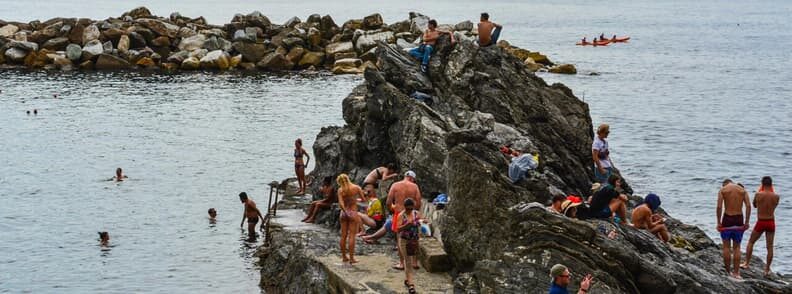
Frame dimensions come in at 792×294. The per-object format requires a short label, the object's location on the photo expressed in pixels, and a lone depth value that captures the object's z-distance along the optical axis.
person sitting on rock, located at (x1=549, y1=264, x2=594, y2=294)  15.73
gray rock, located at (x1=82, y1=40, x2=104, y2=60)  86.62
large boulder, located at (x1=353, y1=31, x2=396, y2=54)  88.25
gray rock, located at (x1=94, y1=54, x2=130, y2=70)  86.38
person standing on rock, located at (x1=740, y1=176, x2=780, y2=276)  22.94
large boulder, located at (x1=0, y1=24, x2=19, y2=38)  92.88
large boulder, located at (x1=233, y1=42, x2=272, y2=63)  89.12
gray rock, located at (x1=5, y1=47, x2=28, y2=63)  87.44
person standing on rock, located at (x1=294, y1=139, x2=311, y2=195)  36.28
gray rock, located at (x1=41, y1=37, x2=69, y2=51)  89.00
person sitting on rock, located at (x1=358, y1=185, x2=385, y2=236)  25.44
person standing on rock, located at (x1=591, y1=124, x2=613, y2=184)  26.87
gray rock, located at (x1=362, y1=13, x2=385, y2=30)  97.38
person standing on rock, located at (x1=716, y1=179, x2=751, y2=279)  22.83
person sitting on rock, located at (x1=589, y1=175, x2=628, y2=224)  21.39
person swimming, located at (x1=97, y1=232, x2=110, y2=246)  34.75
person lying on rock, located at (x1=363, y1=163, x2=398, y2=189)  27.42
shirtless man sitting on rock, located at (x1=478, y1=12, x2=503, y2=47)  33.50
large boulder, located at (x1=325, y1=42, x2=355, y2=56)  89.56
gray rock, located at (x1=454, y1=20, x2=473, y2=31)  101.97
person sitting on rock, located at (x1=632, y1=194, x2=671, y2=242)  23.03
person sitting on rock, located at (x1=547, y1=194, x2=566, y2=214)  20.94
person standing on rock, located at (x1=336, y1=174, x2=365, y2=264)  22.19
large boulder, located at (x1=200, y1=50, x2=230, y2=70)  87.75
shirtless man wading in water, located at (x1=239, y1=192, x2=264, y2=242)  33.84
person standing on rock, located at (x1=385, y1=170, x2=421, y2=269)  22.55
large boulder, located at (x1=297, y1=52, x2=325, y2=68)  89.38
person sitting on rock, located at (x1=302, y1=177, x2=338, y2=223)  29.14
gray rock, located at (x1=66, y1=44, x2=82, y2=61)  86.25
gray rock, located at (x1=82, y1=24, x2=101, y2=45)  87.83
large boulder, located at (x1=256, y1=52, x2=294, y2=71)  87.94
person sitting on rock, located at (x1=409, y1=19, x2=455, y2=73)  33.28
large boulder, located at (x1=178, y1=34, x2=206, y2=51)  90.31
